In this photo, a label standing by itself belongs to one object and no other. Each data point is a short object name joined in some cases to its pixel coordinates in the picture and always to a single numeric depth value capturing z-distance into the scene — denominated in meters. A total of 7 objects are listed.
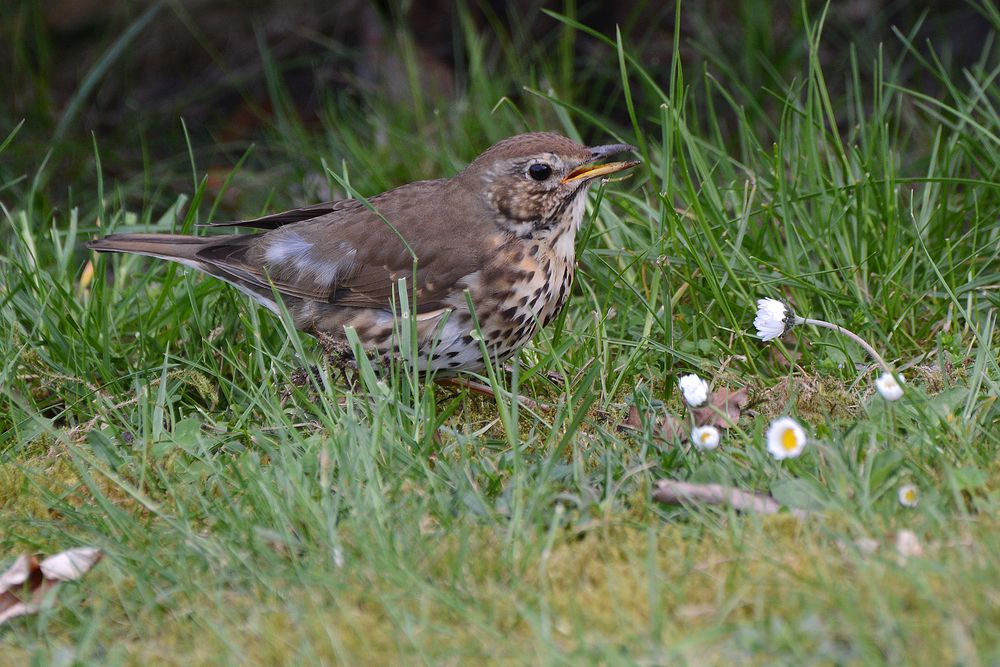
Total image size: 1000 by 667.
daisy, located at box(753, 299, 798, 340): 6.96
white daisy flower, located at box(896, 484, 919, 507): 5.37
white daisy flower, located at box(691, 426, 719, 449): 5.96
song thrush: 7.83
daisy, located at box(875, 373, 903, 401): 5.79
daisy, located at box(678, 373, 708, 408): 6.44
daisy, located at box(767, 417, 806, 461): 5.68
